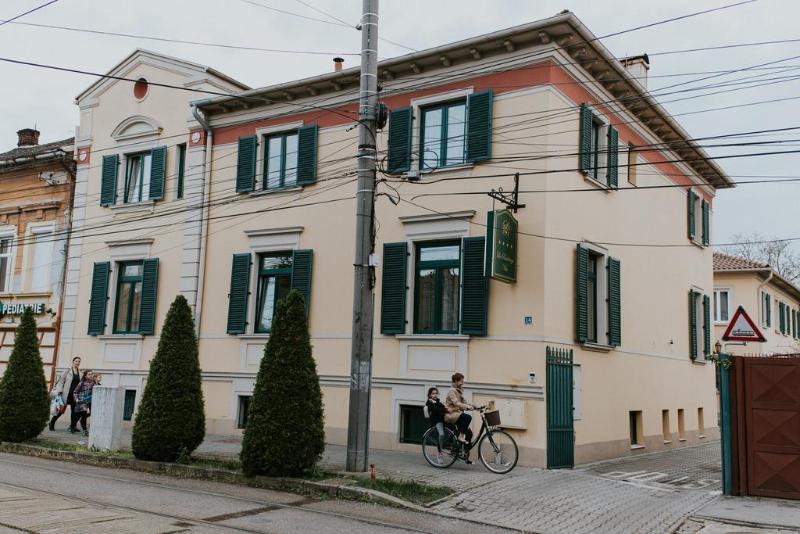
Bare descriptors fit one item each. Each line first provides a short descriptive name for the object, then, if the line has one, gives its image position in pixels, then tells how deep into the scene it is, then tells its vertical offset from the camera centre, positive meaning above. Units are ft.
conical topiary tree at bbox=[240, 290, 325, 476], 39.06 -1.69
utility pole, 40.40 +6.34
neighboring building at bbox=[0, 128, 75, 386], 76.54 +13.10
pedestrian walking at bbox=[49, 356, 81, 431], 62.85 -1.33
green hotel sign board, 46.14 +8.25
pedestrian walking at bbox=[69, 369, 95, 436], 60.90 -2.32
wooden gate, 37.04 -1.48
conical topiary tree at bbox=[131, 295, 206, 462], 44.68 -1.78
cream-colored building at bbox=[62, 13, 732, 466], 49.49 +10.07
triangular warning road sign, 40.34 +3.30
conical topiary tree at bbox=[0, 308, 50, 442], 54.54 -2.04
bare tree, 157.38 +27.85
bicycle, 43.42 -3.59
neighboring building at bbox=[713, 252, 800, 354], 104.73 +13.54
